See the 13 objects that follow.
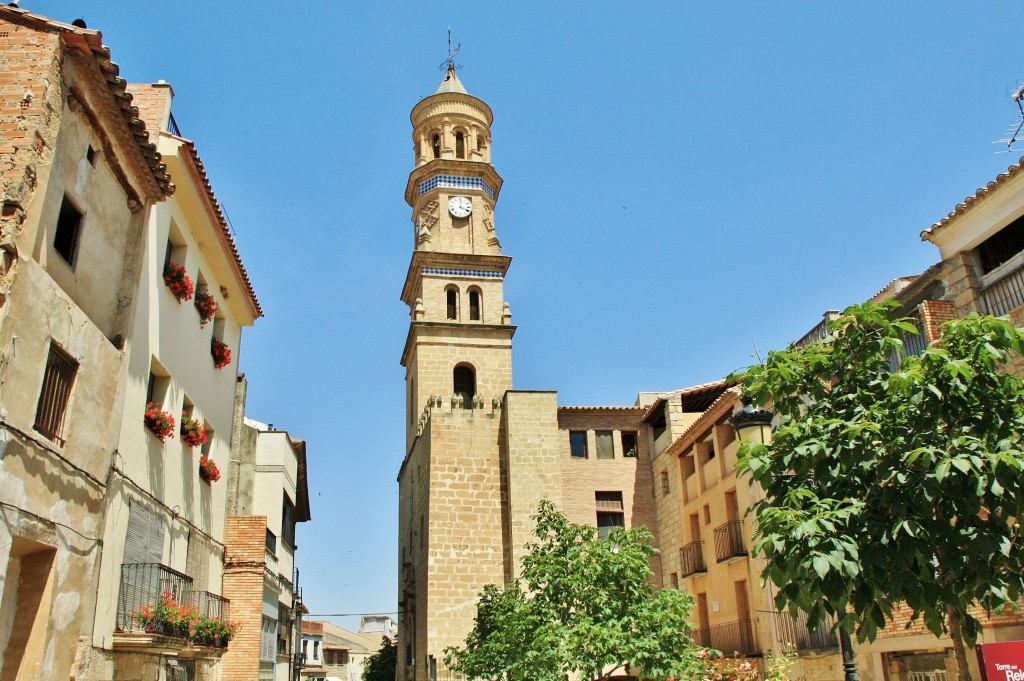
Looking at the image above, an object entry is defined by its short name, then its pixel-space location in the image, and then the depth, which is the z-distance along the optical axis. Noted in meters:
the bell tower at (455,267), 29.25
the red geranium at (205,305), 14.38
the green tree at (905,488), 6.64
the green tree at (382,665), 46.50
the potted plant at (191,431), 13.50
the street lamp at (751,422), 9.27
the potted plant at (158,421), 11.79
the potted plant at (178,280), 12.59
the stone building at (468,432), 25.44
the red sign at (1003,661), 8.90
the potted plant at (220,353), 15.49
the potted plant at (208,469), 14.59
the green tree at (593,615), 14.59
